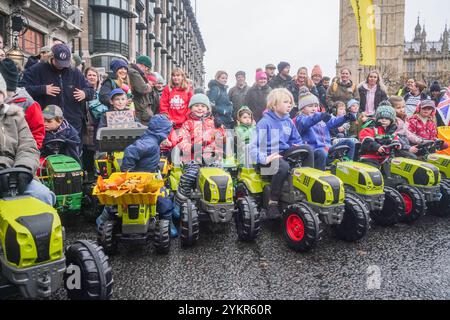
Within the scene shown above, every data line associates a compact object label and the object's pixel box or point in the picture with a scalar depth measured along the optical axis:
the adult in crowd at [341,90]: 8.04
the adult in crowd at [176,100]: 6.06
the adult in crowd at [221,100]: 7.78
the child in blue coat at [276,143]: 4.36
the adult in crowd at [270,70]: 8.92
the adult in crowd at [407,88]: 8.55
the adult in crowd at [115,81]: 5.61
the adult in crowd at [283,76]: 8.36
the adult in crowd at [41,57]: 5.80
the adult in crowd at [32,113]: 3.49
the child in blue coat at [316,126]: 4.82
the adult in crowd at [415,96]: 8.38
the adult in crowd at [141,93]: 6.67
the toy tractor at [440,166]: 5.31
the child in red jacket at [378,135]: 5.12
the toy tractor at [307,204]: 3.76
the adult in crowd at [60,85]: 5.31
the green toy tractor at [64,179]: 4.30
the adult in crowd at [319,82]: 8.84
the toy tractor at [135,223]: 3.45
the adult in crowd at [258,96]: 7.92
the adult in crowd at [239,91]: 8.49
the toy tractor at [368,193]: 4.40
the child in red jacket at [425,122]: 6.18
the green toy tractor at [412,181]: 4.87
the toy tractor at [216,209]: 3.88
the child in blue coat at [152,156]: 4.01
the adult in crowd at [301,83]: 8.07
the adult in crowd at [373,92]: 7.73
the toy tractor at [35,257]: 2.15
